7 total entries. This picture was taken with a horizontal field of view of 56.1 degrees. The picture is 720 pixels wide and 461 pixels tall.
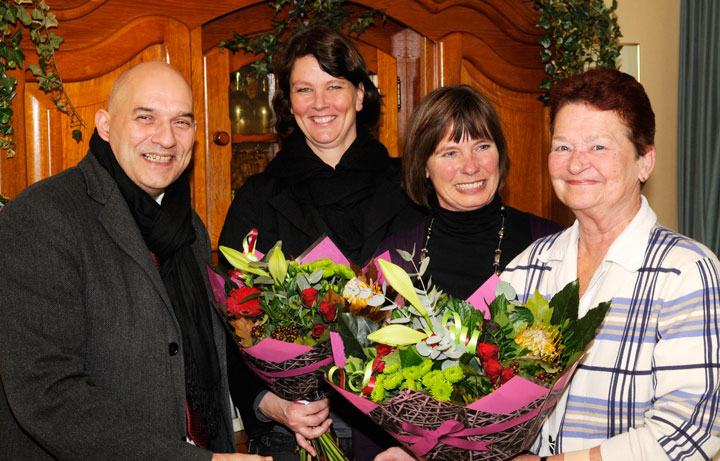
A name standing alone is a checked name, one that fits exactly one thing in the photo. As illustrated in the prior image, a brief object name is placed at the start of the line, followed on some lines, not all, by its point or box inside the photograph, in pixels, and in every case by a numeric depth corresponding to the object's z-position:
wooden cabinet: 2.51
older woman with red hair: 1.40
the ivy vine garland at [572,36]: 3.33
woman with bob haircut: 2.17
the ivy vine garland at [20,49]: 2.34
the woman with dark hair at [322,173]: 2.35
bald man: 1.51
